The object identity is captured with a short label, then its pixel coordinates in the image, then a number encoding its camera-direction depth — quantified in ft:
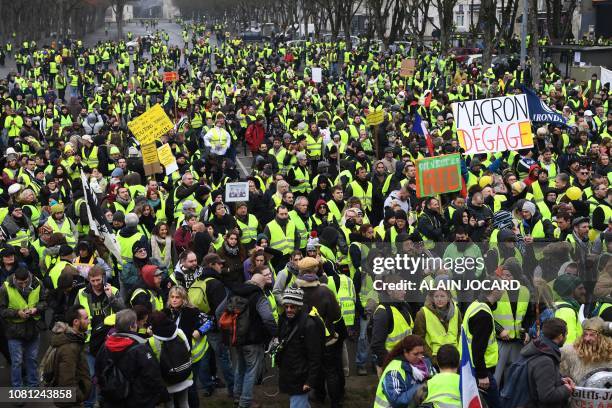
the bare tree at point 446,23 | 142.61
